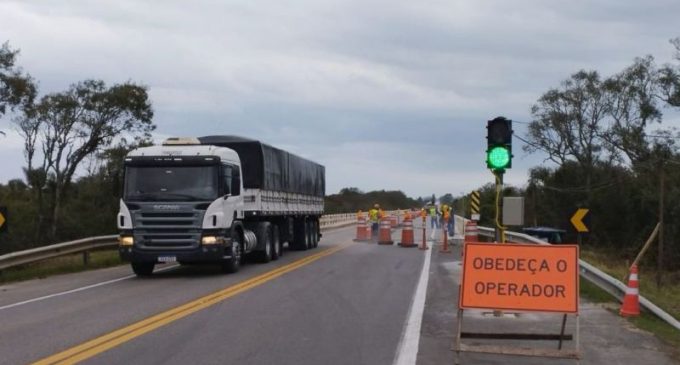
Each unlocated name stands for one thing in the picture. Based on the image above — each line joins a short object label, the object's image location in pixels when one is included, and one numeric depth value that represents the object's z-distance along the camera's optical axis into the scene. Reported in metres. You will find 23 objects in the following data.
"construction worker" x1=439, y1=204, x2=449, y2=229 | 40.08
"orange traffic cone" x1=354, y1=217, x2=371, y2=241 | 36.31
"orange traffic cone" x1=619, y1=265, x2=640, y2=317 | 11.90
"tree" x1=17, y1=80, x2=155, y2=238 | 44.75
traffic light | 12.58
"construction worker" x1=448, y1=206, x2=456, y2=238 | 39.88
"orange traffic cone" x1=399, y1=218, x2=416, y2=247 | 30.79
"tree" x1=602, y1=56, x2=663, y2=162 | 55.16
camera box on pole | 13.04
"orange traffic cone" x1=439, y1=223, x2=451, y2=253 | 28.26
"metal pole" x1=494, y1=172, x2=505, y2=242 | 12.54
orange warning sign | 8.47
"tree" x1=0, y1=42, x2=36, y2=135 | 33.44
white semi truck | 17.06
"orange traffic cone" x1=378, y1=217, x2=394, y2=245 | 32.59
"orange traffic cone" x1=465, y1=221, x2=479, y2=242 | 27.12
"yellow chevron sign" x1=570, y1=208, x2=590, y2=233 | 22.50
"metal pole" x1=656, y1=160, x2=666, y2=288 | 19.36
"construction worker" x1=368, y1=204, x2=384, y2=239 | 41.78
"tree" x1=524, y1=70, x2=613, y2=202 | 63.19
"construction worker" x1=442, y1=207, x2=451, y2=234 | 38.90
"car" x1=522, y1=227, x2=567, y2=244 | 31.14
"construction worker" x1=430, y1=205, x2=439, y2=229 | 51.22
